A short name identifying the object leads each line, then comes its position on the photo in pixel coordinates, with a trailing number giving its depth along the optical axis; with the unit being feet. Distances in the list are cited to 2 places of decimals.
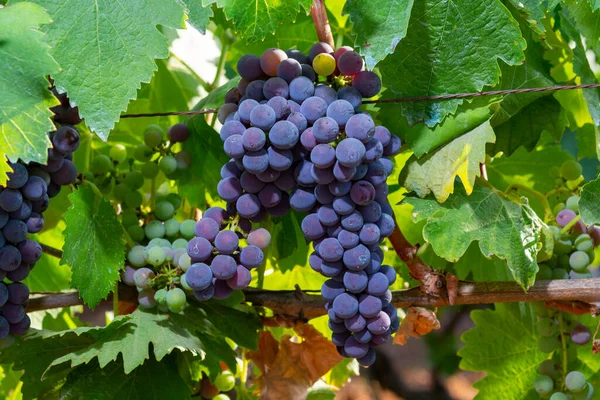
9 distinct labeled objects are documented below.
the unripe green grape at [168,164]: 3.14
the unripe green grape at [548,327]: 3.30
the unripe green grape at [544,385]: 3.33
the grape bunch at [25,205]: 2.54
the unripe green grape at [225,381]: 3.52
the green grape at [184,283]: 2.73
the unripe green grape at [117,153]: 3.48
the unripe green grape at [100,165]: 3.20
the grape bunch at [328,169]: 2.37
